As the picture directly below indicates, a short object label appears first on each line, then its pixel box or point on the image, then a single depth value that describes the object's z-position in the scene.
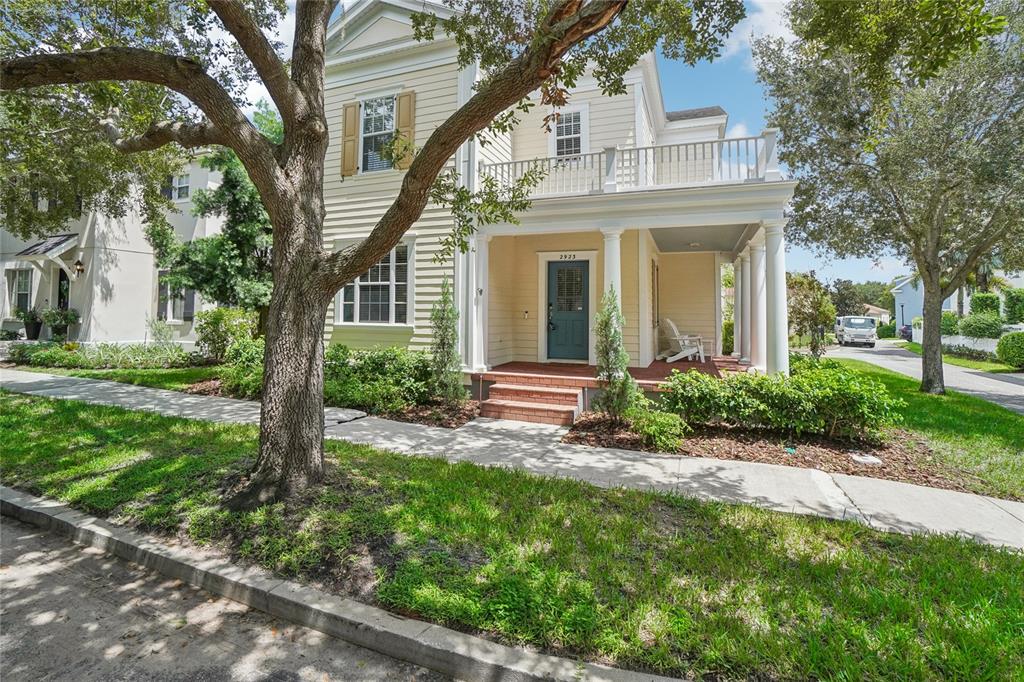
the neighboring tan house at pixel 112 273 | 15.61
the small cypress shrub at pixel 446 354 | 8.32
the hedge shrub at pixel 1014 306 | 21.47
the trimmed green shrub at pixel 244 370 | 9.05
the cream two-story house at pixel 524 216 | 8.69
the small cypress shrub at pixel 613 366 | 6.90
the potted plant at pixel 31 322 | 16.95
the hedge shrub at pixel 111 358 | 12.88
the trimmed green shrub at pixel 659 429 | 6.11
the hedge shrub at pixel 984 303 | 23.42
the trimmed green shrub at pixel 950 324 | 24.92
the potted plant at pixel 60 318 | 15.66
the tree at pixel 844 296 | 49.41
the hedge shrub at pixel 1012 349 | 16.58
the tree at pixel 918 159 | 8.80
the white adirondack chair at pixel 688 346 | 10.47
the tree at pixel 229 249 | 11.55
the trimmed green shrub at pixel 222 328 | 12.69
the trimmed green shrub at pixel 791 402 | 6.03
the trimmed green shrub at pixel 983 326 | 20.97
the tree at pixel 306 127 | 3.68
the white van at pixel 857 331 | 31.61
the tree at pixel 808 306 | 13.74
